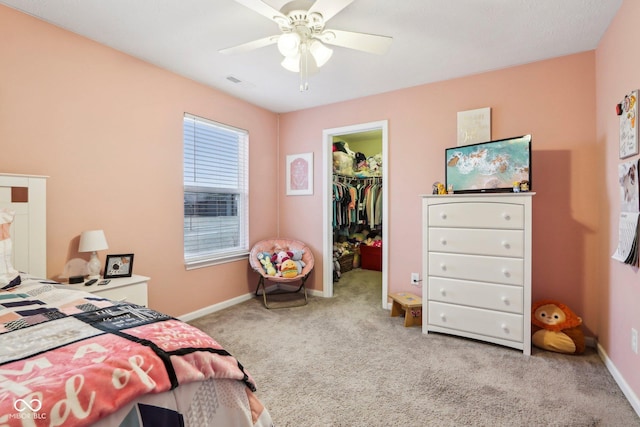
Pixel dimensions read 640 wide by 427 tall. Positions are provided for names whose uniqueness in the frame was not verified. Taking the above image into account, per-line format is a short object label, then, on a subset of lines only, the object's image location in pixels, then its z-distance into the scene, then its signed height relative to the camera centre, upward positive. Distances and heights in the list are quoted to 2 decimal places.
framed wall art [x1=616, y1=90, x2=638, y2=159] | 1.74 +0.53
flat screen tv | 2.44 +0.39
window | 3.17 +0.21
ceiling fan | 1.71 +1.07
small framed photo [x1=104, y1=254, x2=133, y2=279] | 2.36 -0.44
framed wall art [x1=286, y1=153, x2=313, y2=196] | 3.96 +0.49
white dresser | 2.36 -0.46
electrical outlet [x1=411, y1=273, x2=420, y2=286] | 3.26 -0.73
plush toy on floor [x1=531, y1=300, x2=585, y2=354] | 2.35 -0.94
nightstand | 2.09 -0.56
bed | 0.68 -0.41
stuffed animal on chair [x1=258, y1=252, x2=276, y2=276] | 3.51 -0.61
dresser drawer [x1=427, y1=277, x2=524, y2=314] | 2.38 -0.69
